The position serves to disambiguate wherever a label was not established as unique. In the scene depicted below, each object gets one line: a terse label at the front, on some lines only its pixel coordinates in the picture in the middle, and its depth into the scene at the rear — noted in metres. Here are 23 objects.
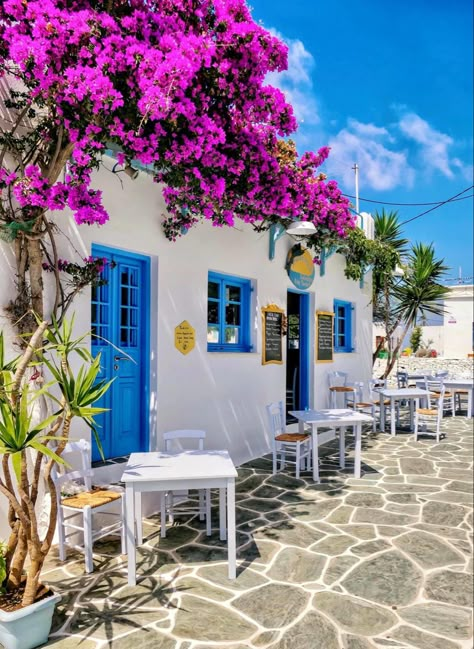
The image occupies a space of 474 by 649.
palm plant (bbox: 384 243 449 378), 12.23
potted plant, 2.46
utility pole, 12.83
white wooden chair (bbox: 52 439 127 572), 3.46
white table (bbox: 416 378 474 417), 10.77
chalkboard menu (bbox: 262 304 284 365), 6.95
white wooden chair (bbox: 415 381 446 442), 8.33
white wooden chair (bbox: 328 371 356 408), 8.74
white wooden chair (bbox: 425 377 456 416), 9.61
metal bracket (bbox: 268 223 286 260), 6.84
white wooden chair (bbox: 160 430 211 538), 4.20
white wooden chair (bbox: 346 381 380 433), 8.84
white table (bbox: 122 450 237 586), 3.24
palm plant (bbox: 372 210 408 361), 11.09
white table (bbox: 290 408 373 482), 5.69
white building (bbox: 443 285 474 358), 26.78
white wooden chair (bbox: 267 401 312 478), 5.82
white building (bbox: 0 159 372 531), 4.62
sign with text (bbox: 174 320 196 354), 5.30
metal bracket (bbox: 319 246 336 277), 8.35
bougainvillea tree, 2.89
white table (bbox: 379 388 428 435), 8.52
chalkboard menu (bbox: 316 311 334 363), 8.54
